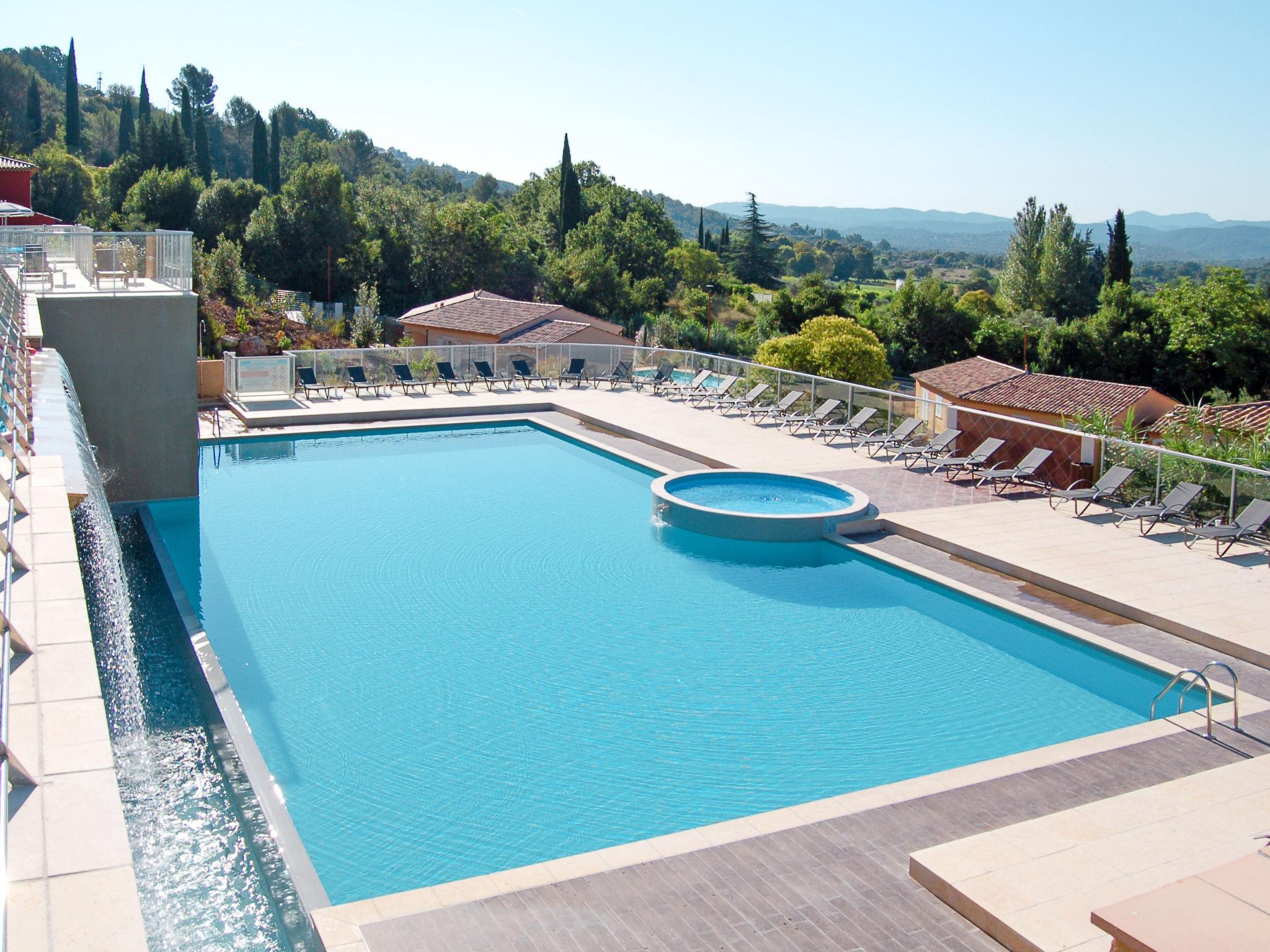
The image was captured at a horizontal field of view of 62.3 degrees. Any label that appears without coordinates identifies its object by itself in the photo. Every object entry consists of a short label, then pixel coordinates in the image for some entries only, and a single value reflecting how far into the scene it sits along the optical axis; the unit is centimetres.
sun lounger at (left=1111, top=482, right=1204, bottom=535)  1186
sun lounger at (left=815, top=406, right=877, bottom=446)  1703
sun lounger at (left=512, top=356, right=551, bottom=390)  2230
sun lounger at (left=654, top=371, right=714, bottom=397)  2098
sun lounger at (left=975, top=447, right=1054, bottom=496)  1380
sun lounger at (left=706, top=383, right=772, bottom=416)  1909
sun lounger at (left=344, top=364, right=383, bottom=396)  2028
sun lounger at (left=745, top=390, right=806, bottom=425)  1853
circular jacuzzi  1252
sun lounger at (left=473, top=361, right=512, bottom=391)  2172
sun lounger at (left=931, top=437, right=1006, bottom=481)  1459
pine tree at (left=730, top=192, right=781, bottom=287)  8269
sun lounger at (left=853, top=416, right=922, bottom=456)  1633
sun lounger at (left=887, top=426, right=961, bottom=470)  1523
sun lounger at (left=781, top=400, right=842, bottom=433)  1766
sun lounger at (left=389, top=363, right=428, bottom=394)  2078
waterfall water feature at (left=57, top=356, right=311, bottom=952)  552
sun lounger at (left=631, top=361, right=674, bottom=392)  2189
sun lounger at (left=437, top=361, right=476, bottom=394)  2103
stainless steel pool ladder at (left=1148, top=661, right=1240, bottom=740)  669
